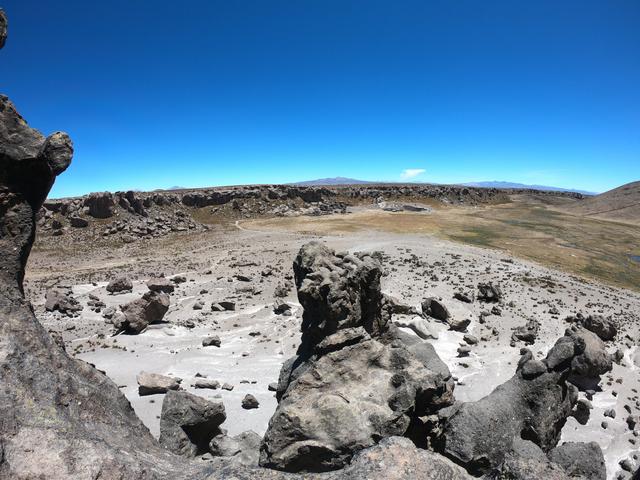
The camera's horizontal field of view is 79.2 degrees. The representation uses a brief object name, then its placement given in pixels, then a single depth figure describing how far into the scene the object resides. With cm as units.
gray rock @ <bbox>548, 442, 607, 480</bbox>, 949
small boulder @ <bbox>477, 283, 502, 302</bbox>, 2995
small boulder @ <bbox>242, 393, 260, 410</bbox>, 1467
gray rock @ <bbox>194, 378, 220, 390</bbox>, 1595
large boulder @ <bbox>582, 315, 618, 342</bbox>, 2419
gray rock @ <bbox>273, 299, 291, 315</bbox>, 2597
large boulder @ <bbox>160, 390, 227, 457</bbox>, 1108
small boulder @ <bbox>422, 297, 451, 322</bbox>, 2516
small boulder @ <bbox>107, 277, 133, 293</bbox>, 3055
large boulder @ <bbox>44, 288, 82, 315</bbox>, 2528
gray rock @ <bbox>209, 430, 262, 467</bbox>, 1066
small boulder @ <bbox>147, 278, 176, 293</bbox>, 2994
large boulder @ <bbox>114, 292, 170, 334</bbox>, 2209
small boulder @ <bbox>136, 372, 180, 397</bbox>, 1471
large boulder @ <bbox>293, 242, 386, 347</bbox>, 1305
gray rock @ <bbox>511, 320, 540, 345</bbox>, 2267
